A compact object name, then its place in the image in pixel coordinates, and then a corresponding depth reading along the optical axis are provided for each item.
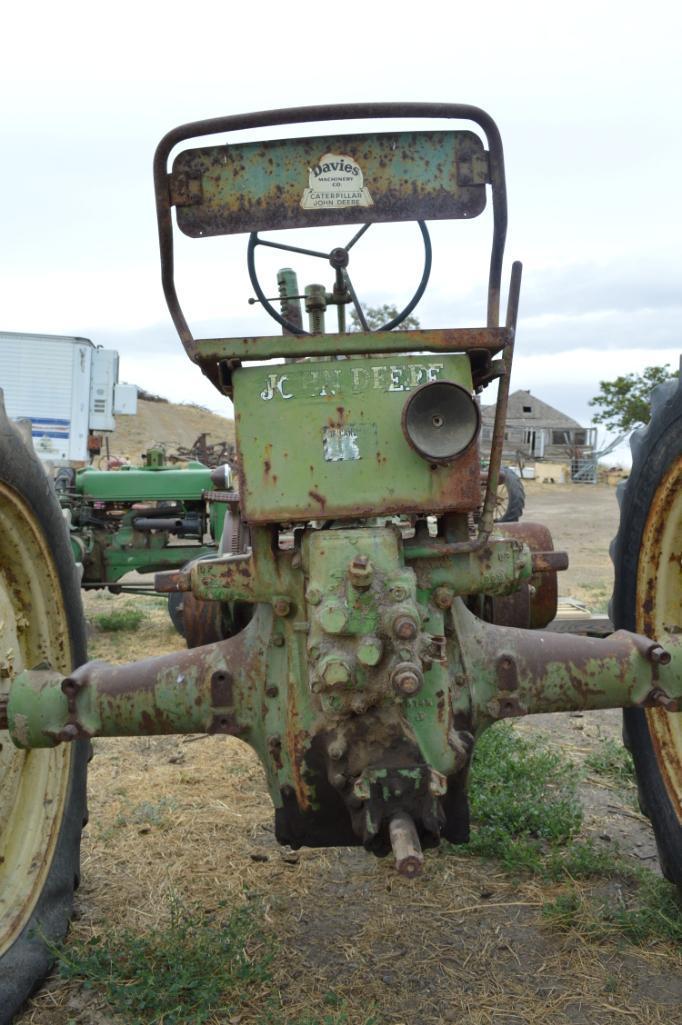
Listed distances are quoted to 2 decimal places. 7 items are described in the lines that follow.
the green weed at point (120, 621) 7.04
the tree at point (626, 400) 33.81
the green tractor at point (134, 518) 6.82
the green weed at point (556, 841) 2.49
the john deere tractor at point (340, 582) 1.87
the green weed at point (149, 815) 3.23
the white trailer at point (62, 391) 13.77
